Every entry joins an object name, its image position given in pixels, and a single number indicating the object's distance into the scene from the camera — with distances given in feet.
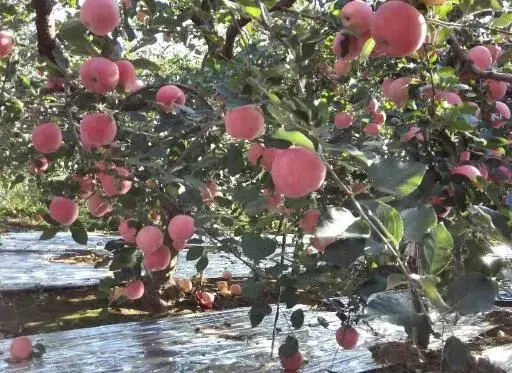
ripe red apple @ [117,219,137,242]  5.25
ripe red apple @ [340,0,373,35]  2.71
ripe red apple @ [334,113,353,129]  5.89
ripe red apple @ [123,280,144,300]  6.41
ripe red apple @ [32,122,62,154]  4.55
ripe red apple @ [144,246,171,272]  5.02
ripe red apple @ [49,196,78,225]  5.01
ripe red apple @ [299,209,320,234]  4.29
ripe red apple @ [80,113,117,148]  4.08
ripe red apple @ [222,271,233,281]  14.42
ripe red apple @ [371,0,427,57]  2.46
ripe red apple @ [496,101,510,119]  4.86
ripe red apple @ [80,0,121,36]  3.50
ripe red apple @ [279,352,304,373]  7.04
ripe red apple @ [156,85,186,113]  4.56
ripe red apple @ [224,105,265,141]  2.89
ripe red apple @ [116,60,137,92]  4.12
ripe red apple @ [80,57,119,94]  3.74
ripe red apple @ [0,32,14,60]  5.03
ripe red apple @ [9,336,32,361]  7.70
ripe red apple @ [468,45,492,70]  4.53
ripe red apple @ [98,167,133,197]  4.61
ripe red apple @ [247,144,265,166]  4.24
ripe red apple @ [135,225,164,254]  4.73
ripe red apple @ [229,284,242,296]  13.54
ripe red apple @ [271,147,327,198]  2.26
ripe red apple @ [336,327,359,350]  6.40
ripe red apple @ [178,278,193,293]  13.38
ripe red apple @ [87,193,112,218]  5.37
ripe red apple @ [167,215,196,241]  4.46
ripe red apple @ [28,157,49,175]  5.60
